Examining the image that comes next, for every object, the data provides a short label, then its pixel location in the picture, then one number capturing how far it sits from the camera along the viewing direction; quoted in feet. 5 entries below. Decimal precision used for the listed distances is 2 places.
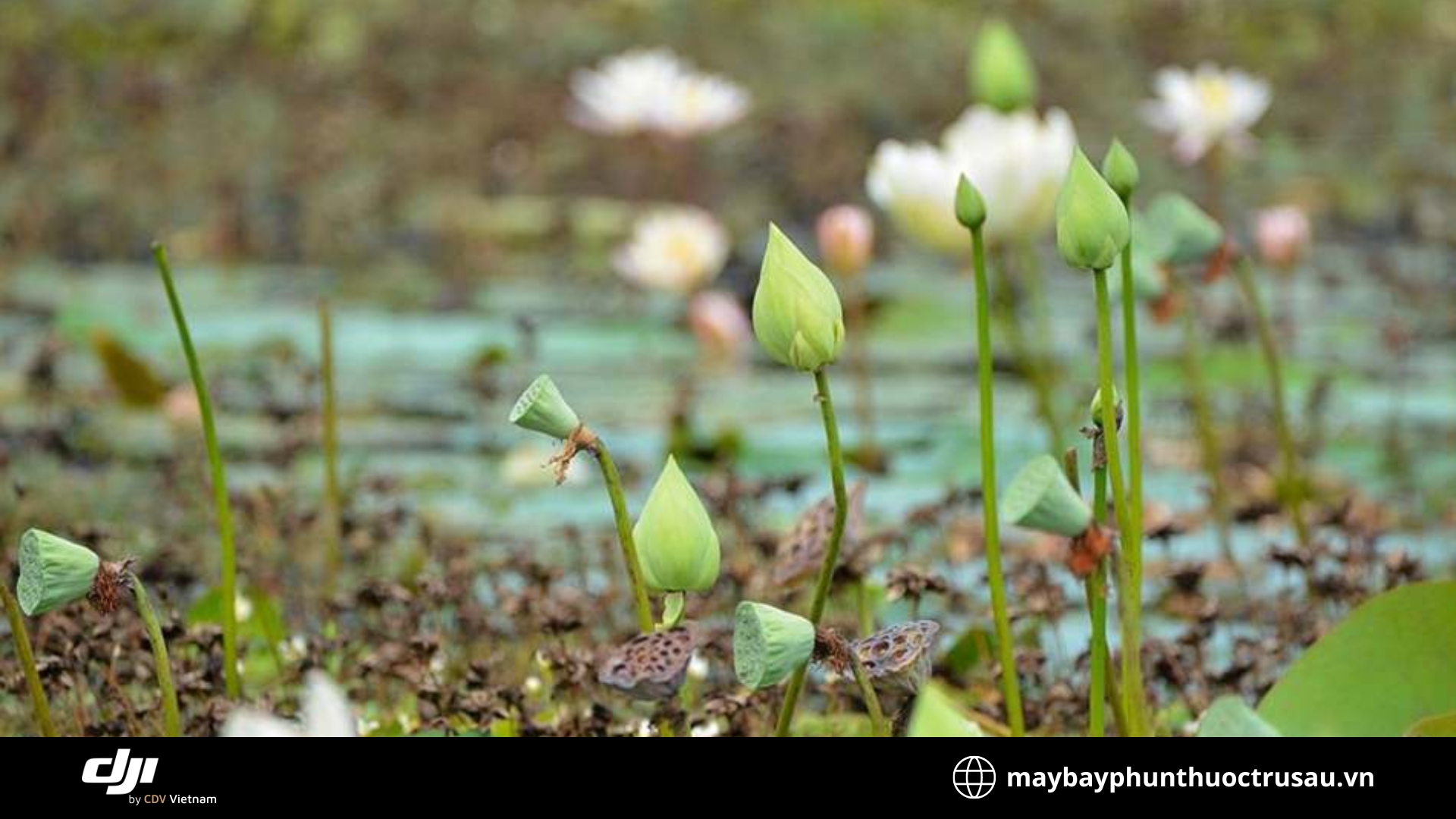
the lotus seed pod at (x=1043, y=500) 19.07
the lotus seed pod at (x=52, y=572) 19.58
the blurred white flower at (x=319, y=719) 18.41
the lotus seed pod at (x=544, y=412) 19.59
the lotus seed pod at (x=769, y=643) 19.30
